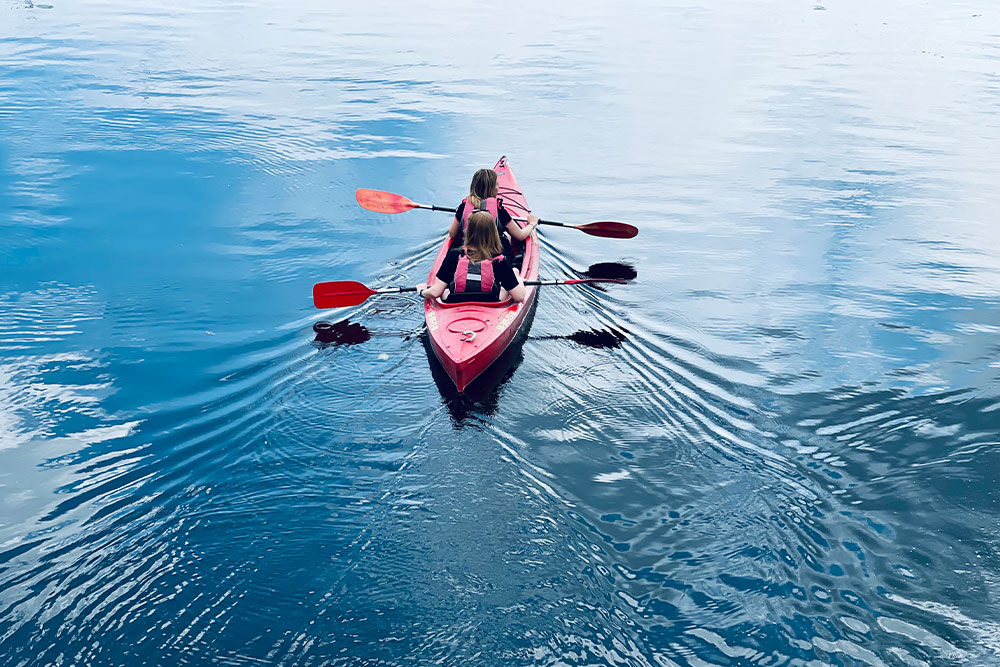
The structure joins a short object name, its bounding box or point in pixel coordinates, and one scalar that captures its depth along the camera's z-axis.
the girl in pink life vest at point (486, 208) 8.69
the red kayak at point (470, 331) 7.41
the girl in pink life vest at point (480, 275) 8.28
